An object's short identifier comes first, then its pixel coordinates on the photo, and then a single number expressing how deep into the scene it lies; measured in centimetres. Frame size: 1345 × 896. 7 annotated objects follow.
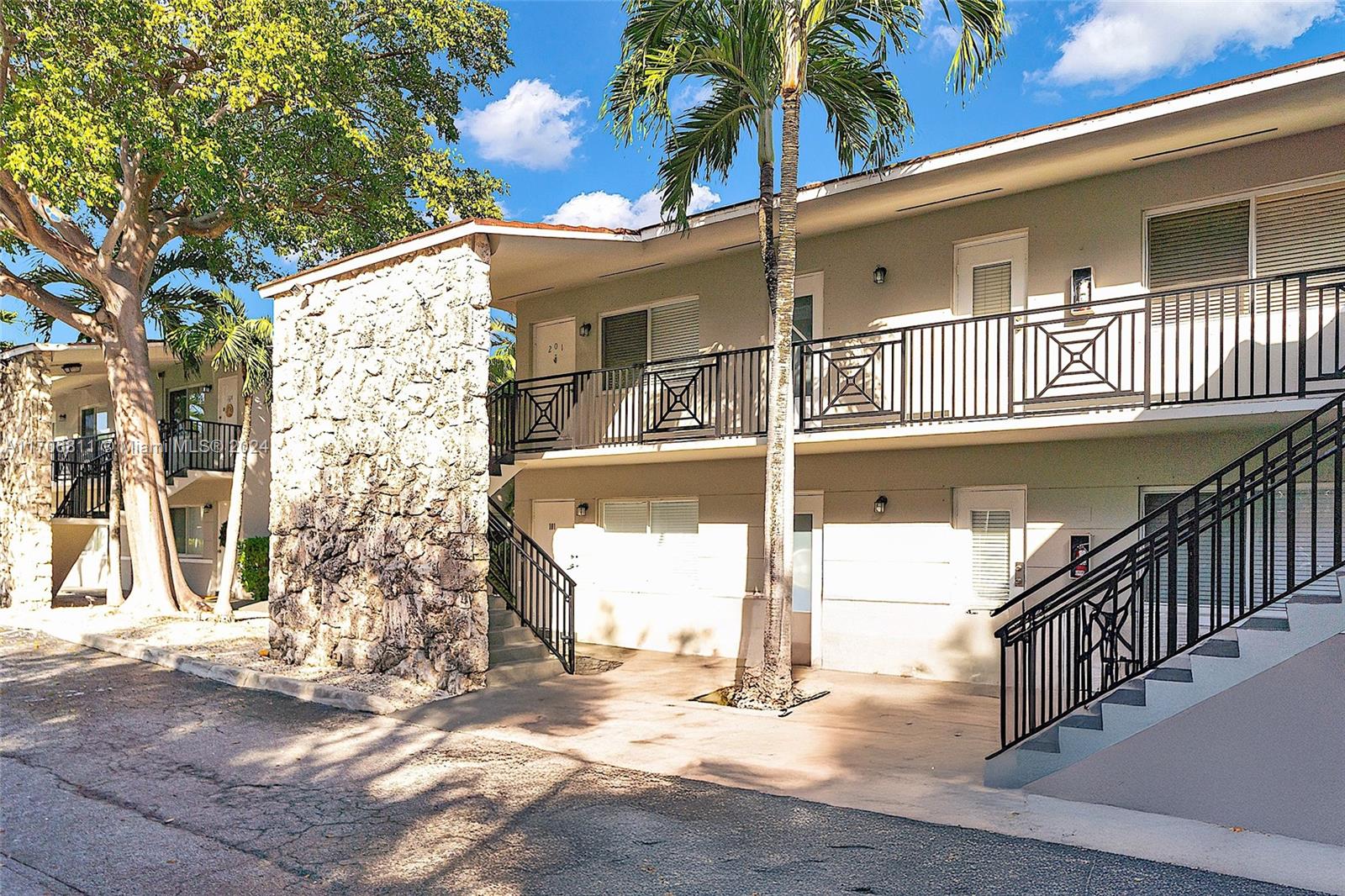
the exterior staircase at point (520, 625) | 1189
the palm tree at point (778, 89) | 1027
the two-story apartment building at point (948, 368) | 963
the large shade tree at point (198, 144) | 1369
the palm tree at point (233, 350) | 1631
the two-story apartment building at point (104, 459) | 1986
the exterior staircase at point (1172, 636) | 596
